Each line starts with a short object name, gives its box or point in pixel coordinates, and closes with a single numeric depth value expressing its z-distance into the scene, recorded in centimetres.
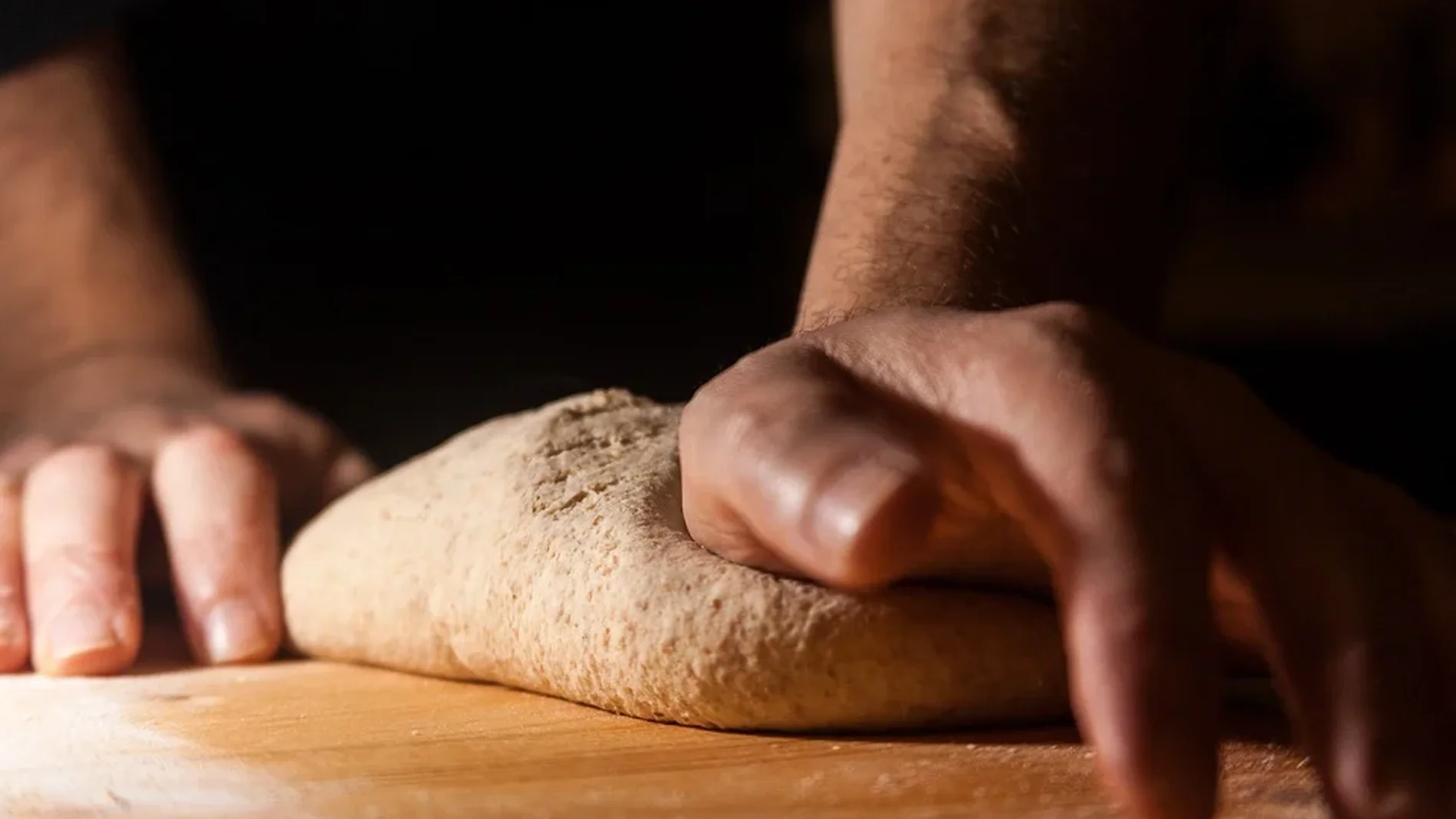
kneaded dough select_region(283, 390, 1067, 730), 59
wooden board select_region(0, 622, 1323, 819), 56
